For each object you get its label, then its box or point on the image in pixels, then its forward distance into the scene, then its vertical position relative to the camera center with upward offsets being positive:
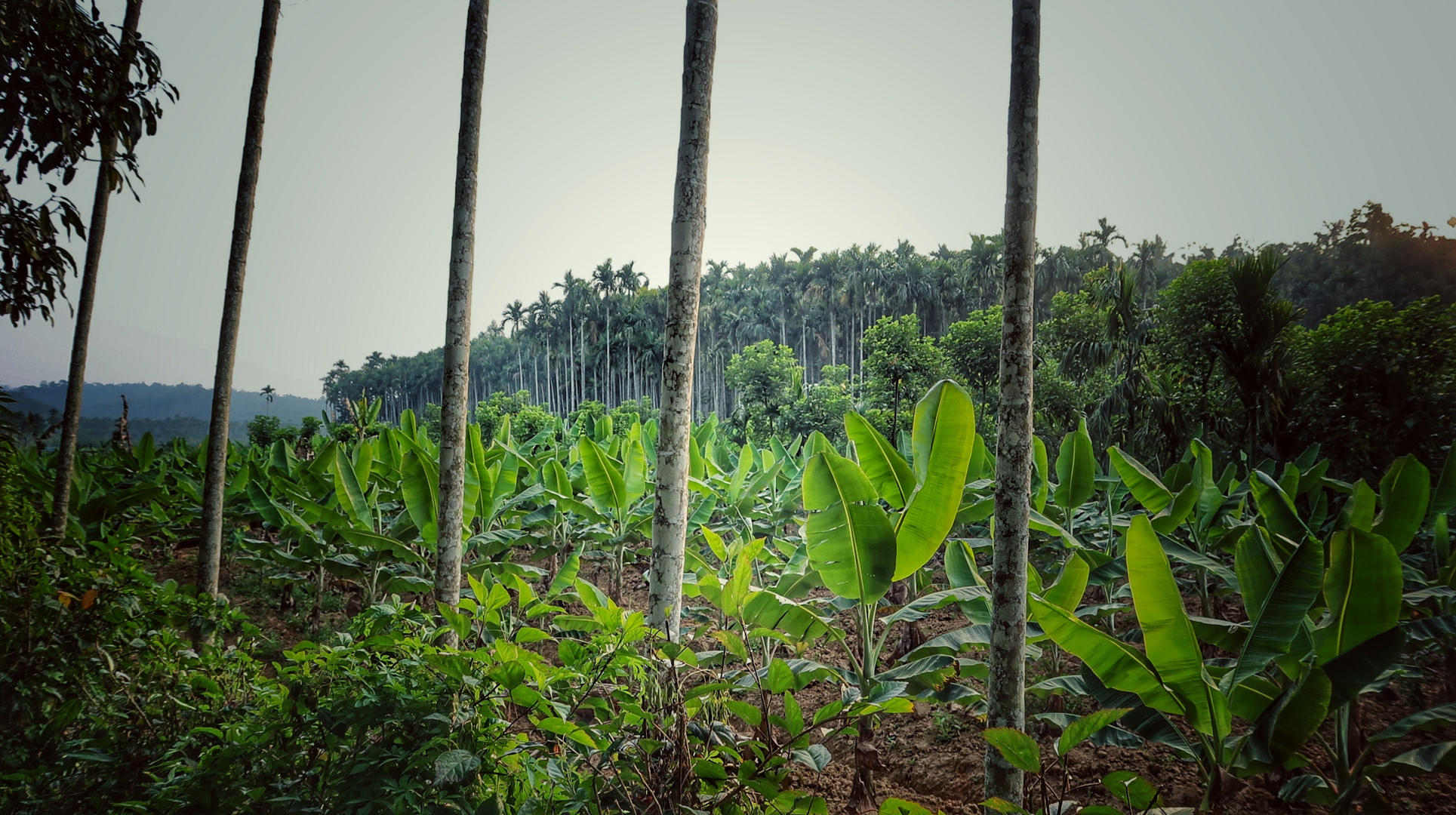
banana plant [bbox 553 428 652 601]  4.96 -0.60
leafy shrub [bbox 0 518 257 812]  2.15 -1.18
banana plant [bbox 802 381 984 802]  2.74 -0.39
